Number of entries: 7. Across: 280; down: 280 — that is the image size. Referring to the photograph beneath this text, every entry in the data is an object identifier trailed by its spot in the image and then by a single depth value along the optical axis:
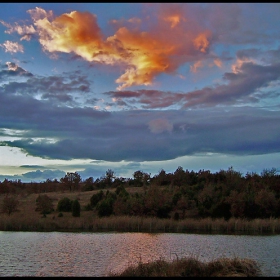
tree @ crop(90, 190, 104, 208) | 73.40
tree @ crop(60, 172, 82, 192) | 114.56
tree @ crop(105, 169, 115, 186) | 117.10
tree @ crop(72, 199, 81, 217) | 64.75
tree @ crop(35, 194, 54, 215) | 67.12
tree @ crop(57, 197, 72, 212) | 69.94
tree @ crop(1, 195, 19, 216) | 64.88
